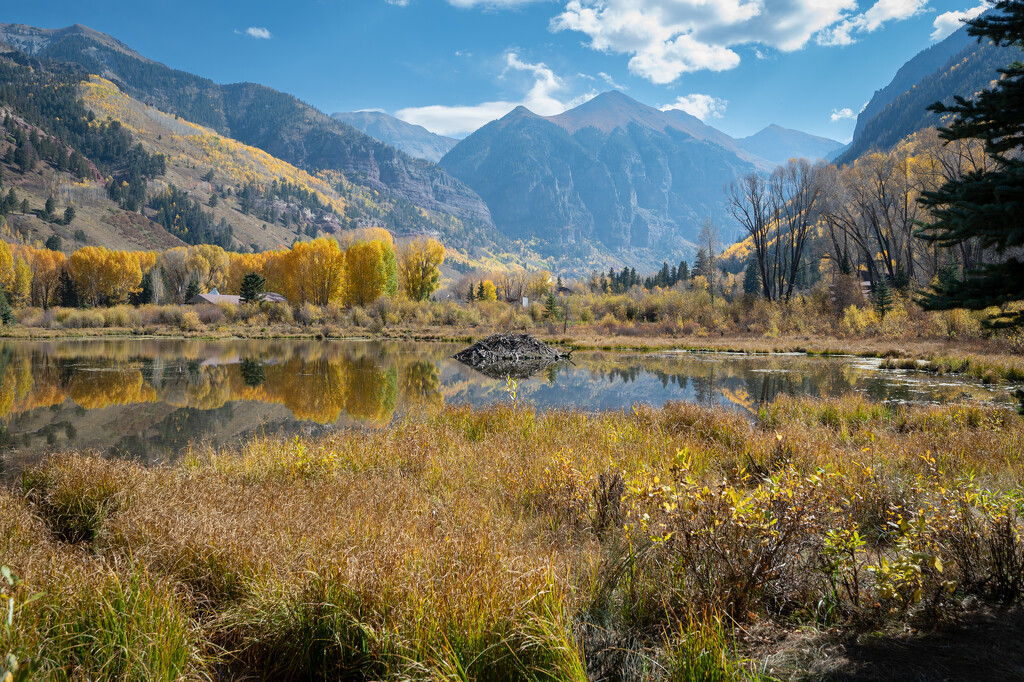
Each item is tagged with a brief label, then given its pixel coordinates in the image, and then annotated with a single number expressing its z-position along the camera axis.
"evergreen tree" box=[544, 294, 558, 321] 57.31
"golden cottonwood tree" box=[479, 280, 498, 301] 93.25
